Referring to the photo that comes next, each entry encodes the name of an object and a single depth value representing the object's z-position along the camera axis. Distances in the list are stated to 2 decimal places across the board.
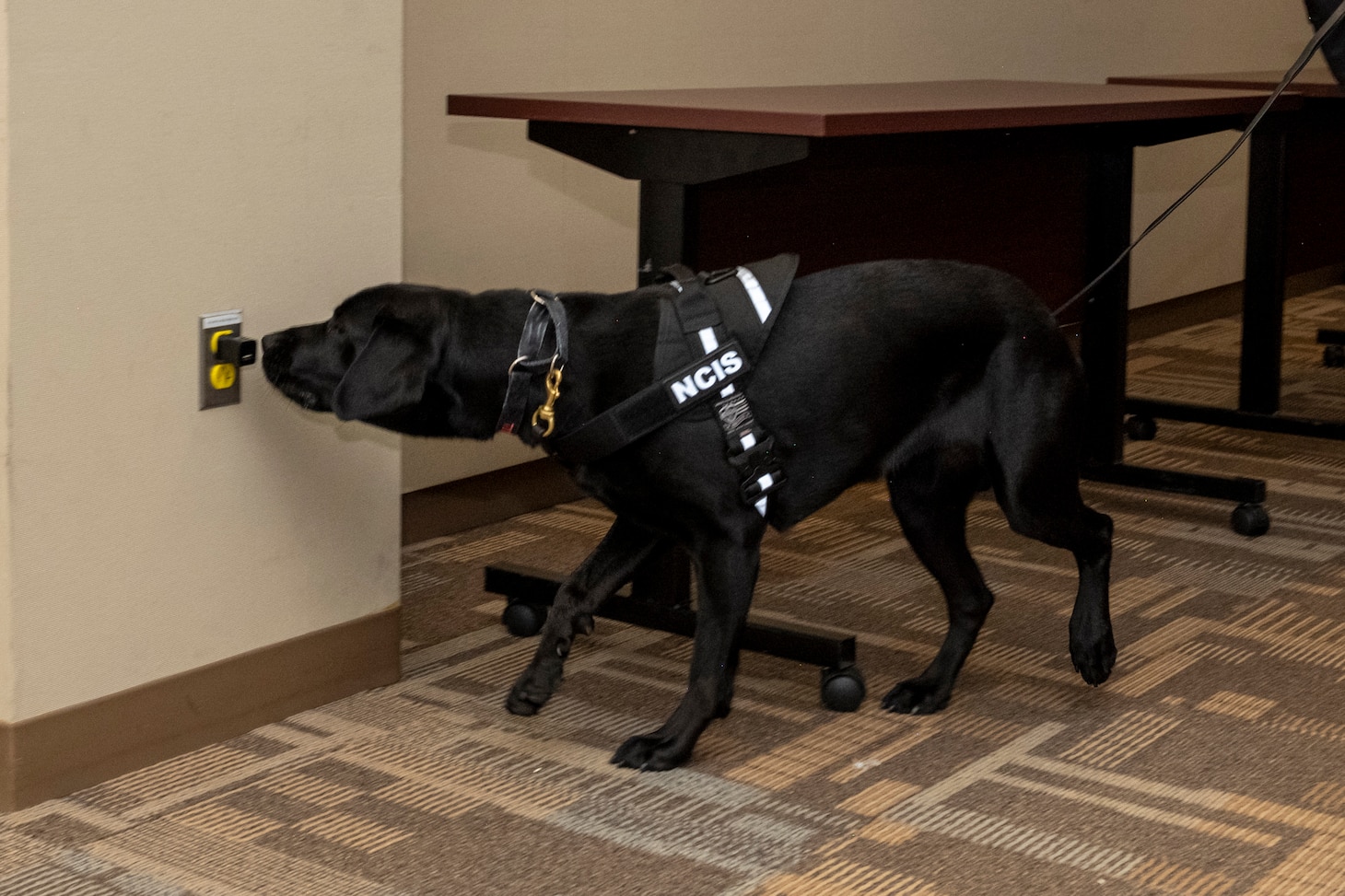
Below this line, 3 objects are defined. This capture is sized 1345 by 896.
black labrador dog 2.13
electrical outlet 2.22
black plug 2.22
